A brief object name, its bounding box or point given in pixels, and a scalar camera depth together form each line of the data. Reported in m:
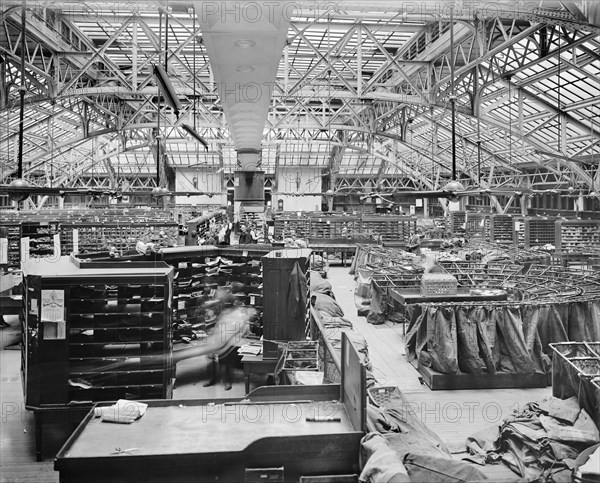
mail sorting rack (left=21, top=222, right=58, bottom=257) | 15.78
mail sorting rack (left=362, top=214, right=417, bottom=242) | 26.72
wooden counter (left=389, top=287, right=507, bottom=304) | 10.03
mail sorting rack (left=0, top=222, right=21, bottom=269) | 15.52
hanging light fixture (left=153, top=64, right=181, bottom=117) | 5.28
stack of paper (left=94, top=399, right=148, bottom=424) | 3.78
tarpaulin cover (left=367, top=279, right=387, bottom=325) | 13.13
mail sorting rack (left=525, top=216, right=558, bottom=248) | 21.92
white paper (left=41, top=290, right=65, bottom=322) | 6.55
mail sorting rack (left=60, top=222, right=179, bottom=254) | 17.56
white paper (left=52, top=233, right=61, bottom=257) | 13.70
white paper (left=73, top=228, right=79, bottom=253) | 15.08
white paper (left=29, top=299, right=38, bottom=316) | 6.60
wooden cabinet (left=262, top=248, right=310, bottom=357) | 8.61
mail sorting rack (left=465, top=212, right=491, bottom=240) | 27.79
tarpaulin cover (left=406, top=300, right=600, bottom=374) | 8.52
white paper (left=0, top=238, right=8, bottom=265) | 13.15
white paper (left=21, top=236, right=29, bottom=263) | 12.22
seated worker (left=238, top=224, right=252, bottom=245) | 16.41
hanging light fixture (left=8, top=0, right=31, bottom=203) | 6.43
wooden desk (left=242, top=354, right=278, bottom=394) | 8.24
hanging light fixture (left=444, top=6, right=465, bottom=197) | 7.74
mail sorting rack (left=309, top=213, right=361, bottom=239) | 26.20
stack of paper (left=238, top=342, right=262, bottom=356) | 8.68
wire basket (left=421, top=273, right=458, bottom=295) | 10.34
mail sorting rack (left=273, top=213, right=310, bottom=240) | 26.18
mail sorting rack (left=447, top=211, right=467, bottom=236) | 30.46
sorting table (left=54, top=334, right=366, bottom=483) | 3.27
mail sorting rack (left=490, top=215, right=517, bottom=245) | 26.09
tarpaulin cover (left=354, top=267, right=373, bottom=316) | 15.69
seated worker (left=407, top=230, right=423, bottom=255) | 22.54
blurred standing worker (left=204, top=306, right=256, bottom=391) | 9.72
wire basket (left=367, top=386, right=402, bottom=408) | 6.07
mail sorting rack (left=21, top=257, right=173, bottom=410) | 6.57
